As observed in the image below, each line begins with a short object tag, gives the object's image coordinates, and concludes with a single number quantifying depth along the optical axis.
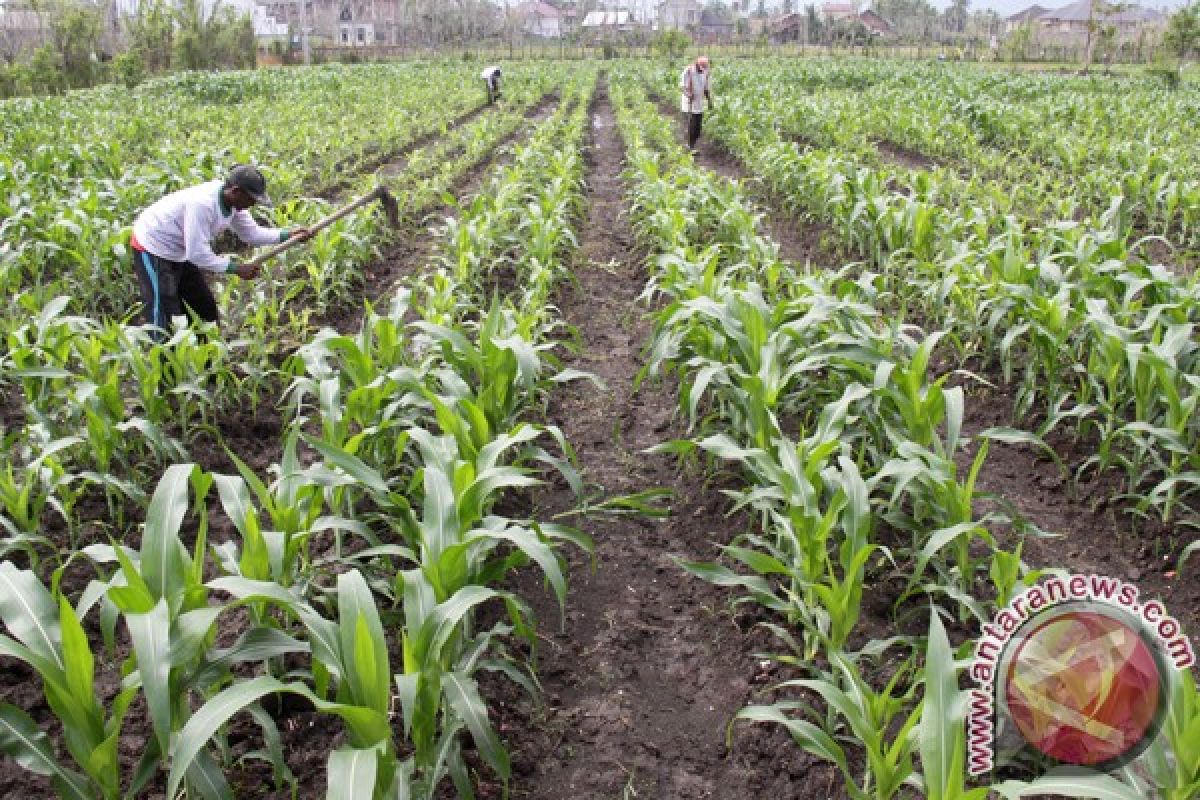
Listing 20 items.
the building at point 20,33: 31.61
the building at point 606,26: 61.34
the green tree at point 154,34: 30.98
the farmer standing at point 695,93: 12.80
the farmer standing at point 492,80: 20.55
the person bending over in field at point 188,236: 4.82
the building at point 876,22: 70.71
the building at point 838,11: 67.25
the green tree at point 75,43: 26.36
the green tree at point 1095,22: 30.08
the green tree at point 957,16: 79.42
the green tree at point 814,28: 60.72
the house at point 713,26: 72.05
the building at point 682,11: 92.50
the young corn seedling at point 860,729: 2.01
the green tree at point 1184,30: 32.09
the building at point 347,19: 60.50
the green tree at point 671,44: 38.09
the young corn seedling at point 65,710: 1.88
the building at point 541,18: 84.56
